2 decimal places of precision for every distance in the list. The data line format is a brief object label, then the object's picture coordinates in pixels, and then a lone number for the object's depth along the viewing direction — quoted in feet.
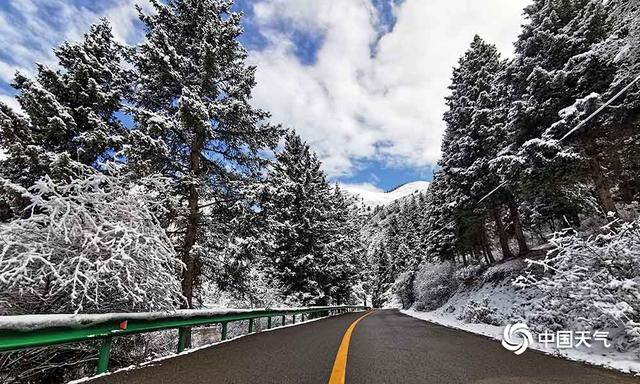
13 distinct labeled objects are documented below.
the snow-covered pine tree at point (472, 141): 59.98
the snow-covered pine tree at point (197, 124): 33.47
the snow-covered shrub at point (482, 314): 37.66
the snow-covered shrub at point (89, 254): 16.16
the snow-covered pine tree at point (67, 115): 31.58
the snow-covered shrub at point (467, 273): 75.06
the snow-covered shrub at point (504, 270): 53.72
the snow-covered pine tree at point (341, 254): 79.10
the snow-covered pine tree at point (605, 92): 34.68
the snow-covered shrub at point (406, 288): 137.59
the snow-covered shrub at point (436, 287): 85.05
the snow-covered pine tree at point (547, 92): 39.40
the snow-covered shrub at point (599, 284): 17.26
